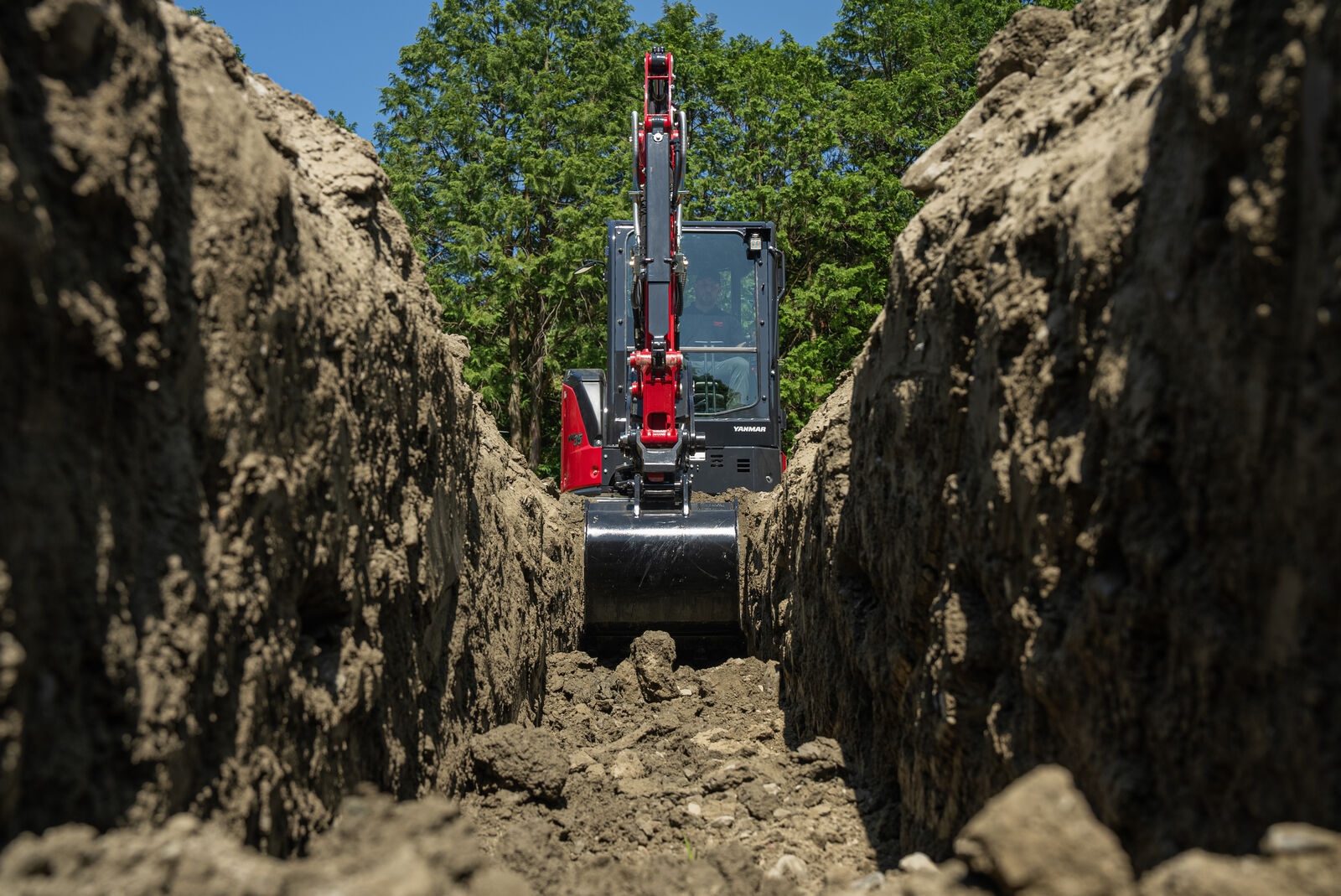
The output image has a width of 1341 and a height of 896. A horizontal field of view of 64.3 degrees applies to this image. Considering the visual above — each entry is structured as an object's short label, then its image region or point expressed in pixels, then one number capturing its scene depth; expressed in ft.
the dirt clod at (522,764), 16.98
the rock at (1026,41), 16.44
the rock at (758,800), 16.96
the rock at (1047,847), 6.70
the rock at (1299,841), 5.74
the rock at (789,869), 14.07
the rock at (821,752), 17.90
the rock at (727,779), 18.31
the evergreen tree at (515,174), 78.89
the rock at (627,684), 27.99
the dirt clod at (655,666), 27.68
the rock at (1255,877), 5.64
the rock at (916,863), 10.63
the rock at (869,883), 11.42
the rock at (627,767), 20.53
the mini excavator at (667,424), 30.07
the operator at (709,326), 38.32
